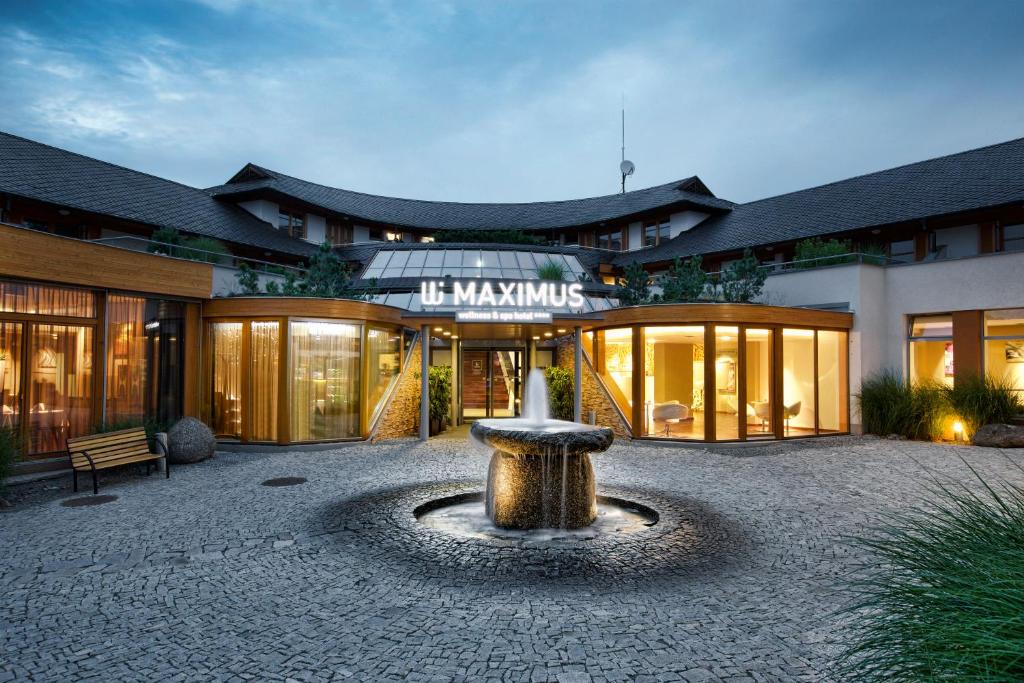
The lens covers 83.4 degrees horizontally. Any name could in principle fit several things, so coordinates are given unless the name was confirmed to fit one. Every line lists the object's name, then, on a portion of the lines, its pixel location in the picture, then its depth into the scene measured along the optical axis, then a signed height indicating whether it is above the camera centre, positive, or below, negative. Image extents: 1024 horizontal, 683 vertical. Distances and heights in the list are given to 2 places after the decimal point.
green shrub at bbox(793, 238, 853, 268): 16.59 +3.21
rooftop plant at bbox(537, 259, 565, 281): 21.55 +3.33
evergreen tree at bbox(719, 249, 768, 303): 16.22 +2.38
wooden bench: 8.63 -1.42
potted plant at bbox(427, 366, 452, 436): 15.77 -1.00
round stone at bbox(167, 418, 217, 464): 10.66 -1.52
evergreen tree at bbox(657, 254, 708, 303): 15.98 +2.14
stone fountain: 6.64 -1.43
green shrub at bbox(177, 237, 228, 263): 13.96 +2.79
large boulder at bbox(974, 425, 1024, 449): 12.75 -1.72
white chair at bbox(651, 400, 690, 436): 14.05 -1.29
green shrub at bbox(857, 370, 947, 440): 14.20 -1.23
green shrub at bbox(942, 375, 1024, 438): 13.64 -1.02
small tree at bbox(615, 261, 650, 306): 17.58 +2.19
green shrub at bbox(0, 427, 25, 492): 7.69 -1.26
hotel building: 10.61 +0.85
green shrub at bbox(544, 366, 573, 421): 16.28 -1.01
